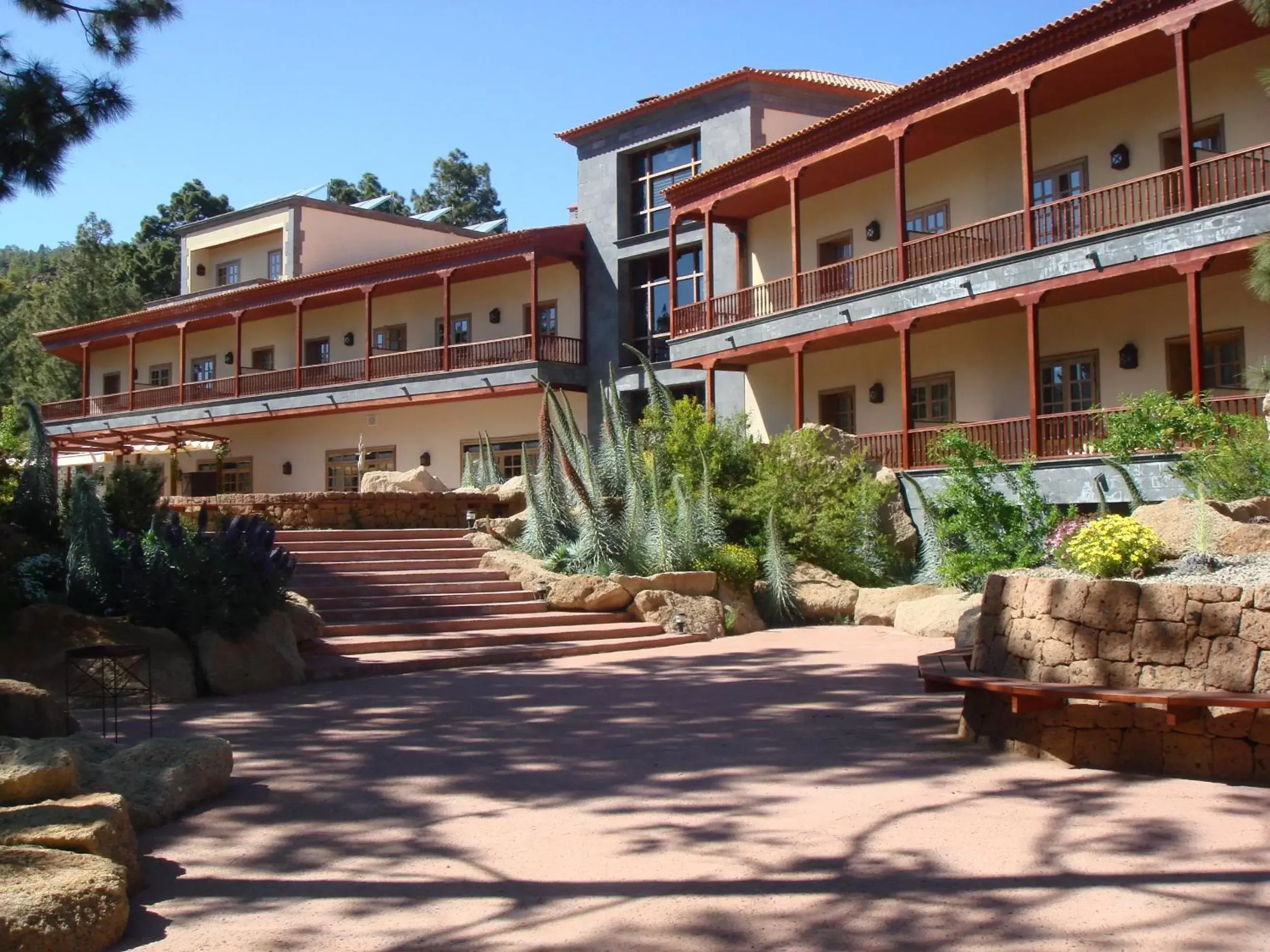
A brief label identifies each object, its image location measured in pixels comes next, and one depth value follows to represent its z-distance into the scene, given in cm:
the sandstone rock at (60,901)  377
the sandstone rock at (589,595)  1371
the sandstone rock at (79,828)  443
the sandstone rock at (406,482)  2081
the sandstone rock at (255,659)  978
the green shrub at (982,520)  1366
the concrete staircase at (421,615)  1148
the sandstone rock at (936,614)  1273
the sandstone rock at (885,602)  1428
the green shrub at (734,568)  1489
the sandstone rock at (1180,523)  925
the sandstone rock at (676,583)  1390
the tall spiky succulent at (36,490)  1161
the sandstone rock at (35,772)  489
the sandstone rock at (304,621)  1119
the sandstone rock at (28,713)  636
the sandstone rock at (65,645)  904
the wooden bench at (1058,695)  546
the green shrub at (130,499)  1330
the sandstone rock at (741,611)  1417
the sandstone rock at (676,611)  1365
